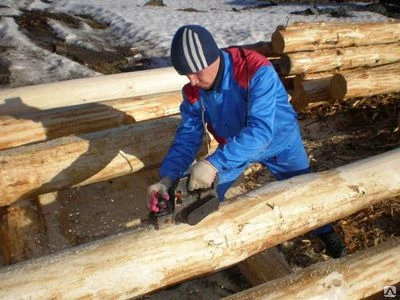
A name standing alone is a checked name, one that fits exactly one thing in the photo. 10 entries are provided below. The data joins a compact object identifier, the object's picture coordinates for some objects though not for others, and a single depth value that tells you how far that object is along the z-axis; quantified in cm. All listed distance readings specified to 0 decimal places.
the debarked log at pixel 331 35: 678
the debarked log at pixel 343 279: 273
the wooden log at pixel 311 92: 641
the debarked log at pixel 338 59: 679
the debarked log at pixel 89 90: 548
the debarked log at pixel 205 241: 242
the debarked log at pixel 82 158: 384
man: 284
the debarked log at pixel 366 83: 609
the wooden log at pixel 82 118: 469
